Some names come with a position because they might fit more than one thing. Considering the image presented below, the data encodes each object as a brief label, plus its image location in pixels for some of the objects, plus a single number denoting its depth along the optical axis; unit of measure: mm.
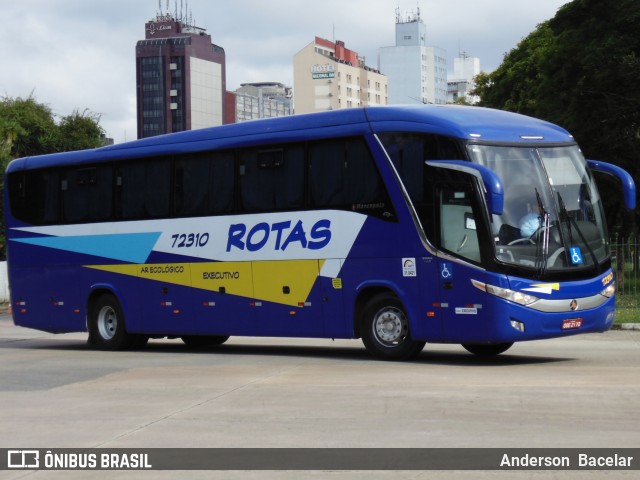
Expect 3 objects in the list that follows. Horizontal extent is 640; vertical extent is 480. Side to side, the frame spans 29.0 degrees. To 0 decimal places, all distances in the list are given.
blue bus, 16453
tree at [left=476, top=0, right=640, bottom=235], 35000
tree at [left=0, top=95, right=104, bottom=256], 58625
